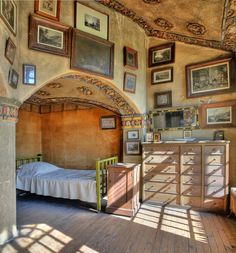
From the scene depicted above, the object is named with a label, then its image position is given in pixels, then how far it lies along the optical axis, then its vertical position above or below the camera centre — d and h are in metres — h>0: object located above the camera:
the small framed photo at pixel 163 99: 4.40 +0.74
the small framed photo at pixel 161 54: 4.37 +1.77
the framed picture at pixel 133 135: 4.50 -0.09
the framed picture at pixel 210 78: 3.80 +1.10
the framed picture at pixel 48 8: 2.79 +1.81
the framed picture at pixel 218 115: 3.78 +0.33
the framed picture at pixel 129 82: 3.96 +1.01
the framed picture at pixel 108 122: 5.16 +0.24
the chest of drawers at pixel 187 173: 3.63 -0.84
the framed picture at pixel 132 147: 4.47 -0.38
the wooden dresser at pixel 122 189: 3.67 -1.12
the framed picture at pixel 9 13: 2.17 +1.40
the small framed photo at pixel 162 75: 4.41 +1.29
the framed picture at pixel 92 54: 3.14 +1.33
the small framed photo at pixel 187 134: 4.18 -0.06
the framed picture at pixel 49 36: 2.77 +1.42
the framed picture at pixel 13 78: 2.47 +0.69
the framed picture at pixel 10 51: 2.33 +0.99
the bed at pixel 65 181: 3.91 -1.08
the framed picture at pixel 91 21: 3.18 +1.90
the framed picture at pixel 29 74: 2.73 +0.81
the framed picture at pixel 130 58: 3.91 +1.51
